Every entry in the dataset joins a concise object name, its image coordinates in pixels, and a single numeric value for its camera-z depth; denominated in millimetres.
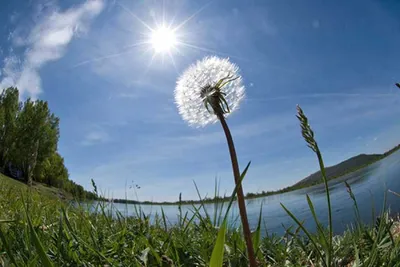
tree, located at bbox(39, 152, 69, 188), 49281
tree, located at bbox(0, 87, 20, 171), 47250
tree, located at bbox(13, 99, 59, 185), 45969
